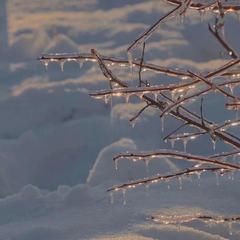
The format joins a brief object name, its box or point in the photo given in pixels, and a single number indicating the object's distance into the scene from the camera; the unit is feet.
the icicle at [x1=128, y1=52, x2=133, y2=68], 14.14
